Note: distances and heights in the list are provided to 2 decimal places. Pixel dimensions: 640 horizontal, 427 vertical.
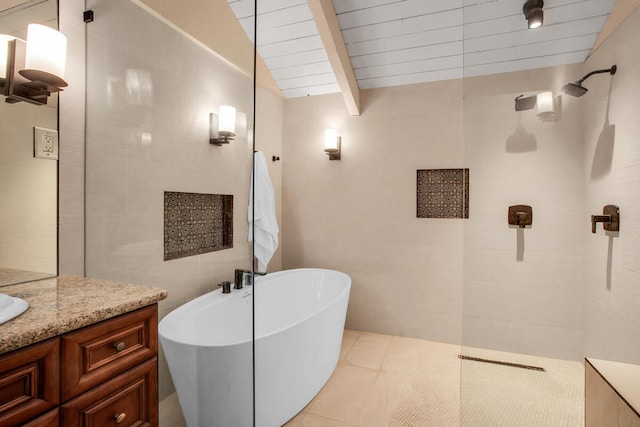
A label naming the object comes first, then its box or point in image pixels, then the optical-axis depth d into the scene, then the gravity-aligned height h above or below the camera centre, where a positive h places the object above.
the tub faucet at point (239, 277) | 1.47 -0.32
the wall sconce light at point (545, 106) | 1.34 +0.47
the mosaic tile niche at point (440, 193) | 2.71 +0.17
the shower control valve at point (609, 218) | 1.12 -0.02
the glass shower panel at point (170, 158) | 1.23 +0.21
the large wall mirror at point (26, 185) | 1.14 +0.09
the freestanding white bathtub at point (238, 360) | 1.35 -0.75
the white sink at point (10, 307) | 0.78 -0.28
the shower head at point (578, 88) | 1.17 +0.52
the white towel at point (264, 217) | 1.99 -0.05
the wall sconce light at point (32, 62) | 1.09 +0.51
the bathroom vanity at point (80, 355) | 0.72 -0.40
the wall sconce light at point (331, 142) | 2.92 +0.65
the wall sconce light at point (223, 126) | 1.40 +0.38
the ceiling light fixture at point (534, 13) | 1.44 +0.94
